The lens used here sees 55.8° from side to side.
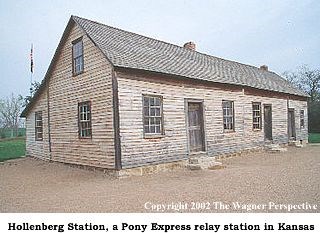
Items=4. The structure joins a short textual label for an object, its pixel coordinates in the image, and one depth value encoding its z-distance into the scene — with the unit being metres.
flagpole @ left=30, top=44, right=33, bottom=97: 21.39
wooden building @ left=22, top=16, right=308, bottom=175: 11.84
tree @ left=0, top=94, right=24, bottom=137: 64.38
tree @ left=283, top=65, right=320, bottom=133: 36.34
